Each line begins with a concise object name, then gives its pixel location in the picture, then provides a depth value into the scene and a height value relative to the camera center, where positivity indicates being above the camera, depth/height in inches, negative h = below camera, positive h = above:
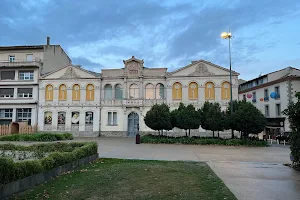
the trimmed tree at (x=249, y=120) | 922.1 -13.5
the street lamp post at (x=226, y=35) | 983.0 +329.5
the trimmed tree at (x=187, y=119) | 1029.8 -9.9
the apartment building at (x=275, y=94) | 1314.0 +135.2
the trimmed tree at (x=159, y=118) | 1039.0 -5.5
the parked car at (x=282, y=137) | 1105.1 -94.1
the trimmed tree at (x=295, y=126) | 445.2 -18.5
